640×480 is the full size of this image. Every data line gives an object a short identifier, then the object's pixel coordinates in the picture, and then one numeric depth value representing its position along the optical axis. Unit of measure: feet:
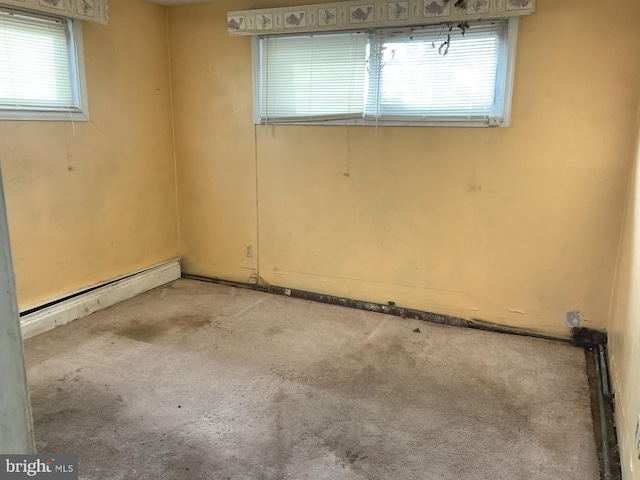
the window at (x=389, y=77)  9.93
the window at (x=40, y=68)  9.44
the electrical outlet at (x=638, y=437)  5.48
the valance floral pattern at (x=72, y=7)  9.21
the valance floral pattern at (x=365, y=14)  9.31
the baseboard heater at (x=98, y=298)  10.29
